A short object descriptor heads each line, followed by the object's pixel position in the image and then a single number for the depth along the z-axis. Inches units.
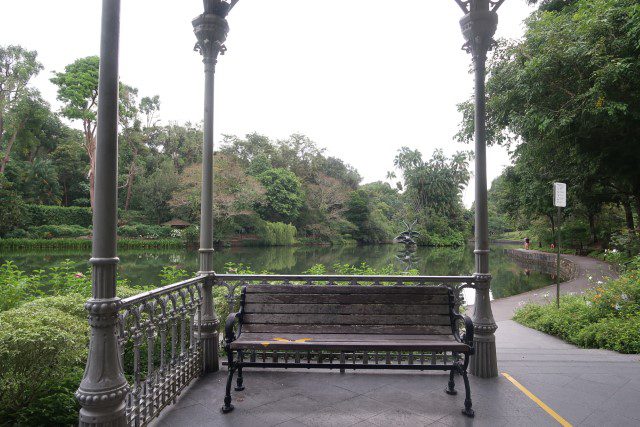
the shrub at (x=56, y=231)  1050.1
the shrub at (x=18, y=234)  993.9
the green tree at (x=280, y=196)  1380.4
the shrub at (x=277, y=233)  1294.3
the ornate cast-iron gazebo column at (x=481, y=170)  147.6
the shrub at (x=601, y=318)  207.6
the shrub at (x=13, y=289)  170.9
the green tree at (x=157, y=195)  1248.8
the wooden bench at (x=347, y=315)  132.3
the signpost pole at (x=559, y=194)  320.2
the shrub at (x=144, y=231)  1159.6
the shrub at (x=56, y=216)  1102.0
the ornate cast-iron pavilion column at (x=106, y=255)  87.4
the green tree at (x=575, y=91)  357.7
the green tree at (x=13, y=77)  1128.2
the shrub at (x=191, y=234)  1141.1
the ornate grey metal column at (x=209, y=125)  152.6
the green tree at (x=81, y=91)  1157.1
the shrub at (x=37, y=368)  104.3
